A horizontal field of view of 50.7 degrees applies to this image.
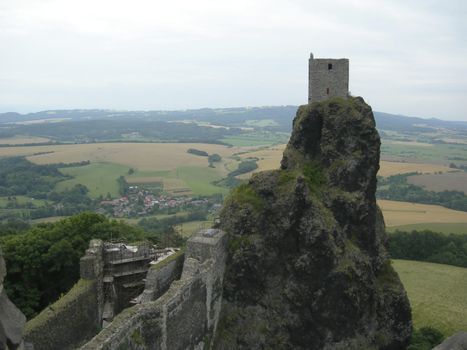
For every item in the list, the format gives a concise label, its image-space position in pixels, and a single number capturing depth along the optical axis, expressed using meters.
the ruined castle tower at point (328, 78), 32.62
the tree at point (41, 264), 29.83
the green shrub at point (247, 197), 28.83
